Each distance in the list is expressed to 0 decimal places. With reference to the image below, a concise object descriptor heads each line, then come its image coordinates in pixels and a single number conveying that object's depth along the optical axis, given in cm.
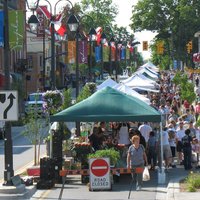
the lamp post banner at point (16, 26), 2948
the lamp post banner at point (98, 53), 6750
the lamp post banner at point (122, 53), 8696
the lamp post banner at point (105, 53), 7177
